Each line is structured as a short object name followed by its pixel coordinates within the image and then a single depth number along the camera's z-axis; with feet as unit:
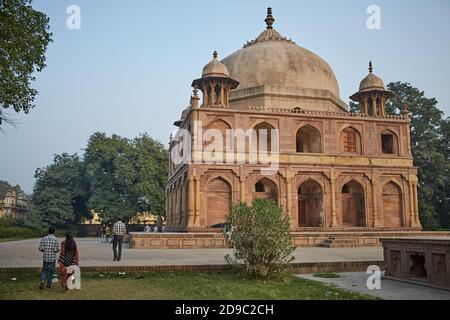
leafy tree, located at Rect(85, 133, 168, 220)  130.41
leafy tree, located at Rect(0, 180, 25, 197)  218.22
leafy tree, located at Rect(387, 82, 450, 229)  112.78
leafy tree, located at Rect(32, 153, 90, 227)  130.52
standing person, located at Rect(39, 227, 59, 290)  28.60
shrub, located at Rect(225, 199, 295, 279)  32.68
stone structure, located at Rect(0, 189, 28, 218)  200.49
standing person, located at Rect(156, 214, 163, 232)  137.06
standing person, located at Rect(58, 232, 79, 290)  28.91
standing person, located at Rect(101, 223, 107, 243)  88.02
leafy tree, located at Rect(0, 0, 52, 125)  39.52
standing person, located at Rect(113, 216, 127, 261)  42.17
